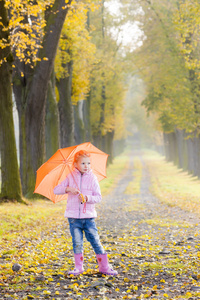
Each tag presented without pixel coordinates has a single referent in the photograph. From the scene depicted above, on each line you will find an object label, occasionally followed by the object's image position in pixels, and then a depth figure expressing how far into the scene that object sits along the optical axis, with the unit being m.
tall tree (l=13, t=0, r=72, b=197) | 29.17
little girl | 12.87
